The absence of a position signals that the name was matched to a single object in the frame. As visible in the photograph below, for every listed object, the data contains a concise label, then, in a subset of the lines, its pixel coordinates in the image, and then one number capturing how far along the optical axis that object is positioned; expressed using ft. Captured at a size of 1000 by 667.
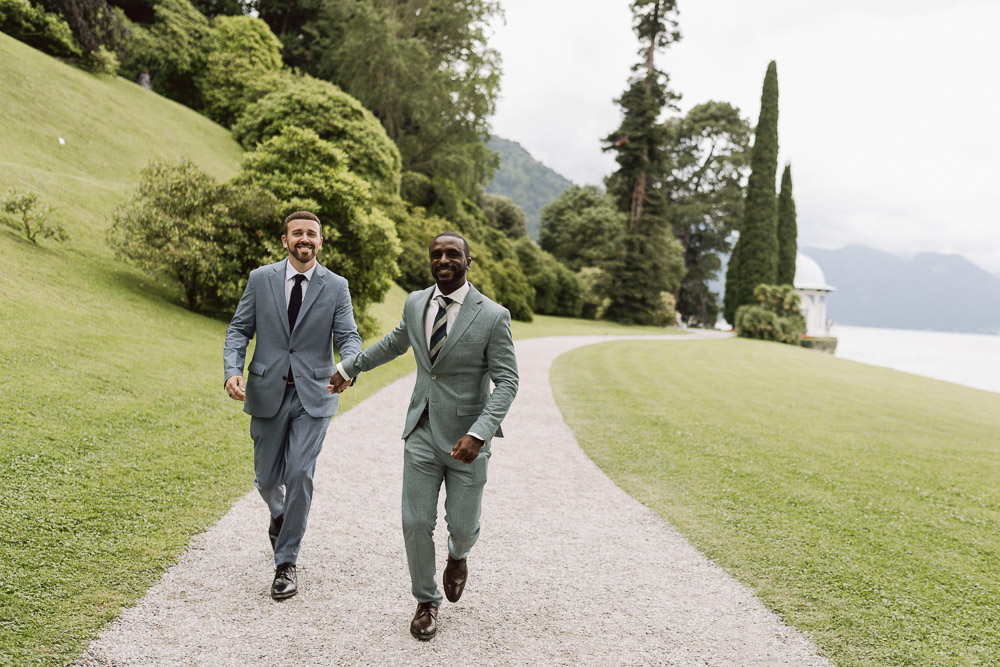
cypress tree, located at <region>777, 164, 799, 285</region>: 140.34
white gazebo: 137.59
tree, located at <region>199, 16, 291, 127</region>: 100.01
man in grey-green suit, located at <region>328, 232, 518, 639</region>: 10.06
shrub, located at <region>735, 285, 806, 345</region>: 114.83
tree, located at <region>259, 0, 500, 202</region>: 99.19
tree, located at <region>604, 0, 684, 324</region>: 140.36
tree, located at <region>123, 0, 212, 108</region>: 95.96
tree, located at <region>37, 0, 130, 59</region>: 70.63
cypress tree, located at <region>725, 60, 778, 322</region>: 132.77
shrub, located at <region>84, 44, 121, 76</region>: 76.59
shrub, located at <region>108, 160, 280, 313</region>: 39.40
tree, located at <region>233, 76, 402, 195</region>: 68.59
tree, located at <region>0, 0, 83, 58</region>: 68.90
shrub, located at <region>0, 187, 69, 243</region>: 36.35
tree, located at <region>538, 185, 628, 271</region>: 169.99
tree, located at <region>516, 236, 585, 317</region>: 137.18
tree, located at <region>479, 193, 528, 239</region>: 173.17
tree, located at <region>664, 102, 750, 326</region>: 183.01
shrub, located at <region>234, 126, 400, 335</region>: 46.21
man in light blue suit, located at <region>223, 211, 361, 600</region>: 11.43
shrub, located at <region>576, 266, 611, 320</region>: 148.25
